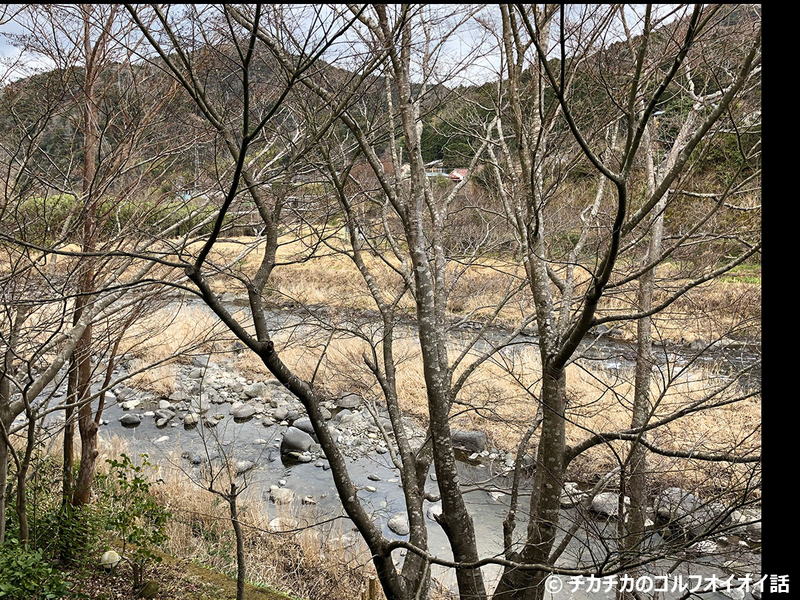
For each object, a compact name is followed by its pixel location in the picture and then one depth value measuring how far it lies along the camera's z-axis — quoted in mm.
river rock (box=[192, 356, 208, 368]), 8984
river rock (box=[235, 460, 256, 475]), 5613
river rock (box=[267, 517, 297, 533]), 4281
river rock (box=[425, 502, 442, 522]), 4823
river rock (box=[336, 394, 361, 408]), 7605
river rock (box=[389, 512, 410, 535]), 4727
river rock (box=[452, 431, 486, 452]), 6227
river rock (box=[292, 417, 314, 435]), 6775
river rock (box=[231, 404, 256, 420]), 7074
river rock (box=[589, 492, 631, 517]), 4756
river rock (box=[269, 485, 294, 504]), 5000
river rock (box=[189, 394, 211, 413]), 7209
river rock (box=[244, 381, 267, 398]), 7770
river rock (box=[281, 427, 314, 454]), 6199
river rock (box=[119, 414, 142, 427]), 6707
